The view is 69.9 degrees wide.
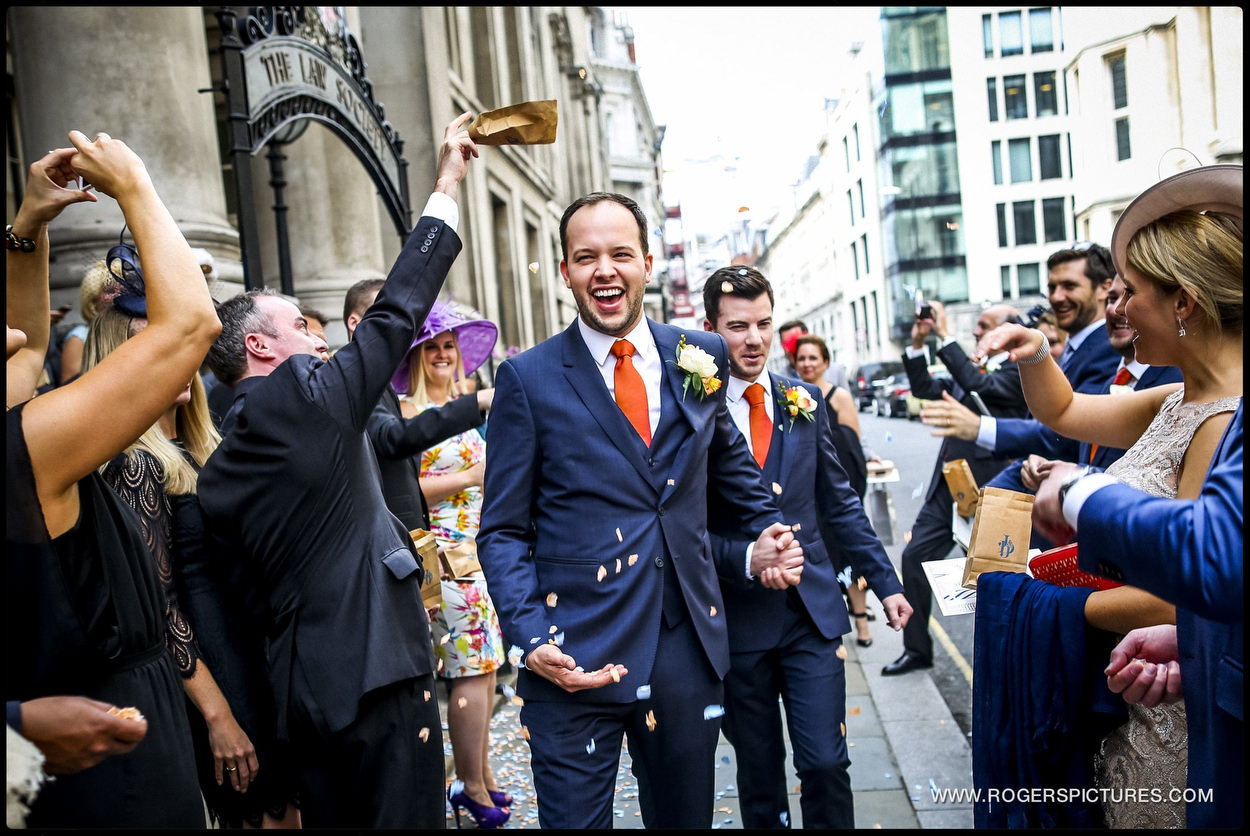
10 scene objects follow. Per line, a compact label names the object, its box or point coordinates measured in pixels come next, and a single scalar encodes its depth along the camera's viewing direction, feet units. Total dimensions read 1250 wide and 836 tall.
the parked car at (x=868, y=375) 122.72
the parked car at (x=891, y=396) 105.66
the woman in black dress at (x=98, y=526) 5.63
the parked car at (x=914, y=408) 96.92
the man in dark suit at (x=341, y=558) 8.36
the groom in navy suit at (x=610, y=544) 8.85
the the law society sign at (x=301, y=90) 15.56
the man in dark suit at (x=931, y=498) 19.95
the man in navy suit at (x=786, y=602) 11.14
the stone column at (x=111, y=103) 18.08
